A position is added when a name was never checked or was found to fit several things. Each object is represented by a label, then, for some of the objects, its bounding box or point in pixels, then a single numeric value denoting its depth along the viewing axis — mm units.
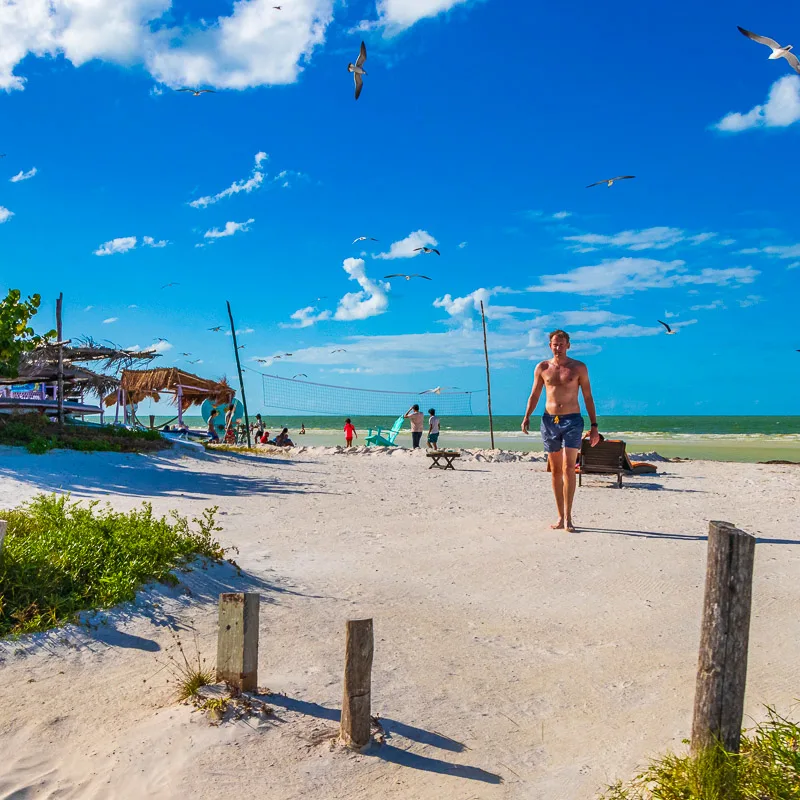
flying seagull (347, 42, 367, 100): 9948
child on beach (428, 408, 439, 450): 20938
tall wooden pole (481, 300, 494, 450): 22609
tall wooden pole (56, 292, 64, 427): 14484
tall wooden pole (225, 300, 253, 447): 24422
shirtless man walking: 7539
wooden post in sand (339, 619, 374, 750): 3166
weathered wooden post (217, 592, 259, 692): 3617
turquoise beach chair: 24797
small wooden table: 16156
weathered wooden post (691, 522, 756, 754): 2795
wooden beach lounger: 11961
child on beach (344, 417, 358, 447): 24844
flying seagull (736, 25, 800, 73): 7918
